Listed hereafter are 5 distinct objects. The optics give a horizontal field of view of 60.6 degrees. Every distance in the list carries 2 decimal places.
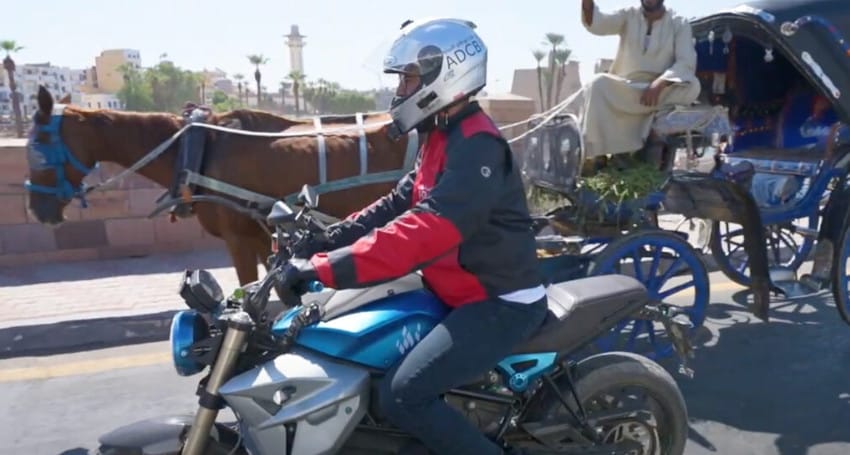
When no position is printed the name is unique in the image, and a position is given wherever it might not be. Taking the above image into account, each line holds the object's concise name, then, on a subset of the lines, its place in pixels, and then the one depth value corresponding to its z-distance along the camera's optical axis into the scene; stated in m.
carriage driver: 4.60
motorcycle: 2.34
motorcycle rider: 2.29
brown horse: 4.50
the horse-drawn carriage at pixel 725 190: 4.58
